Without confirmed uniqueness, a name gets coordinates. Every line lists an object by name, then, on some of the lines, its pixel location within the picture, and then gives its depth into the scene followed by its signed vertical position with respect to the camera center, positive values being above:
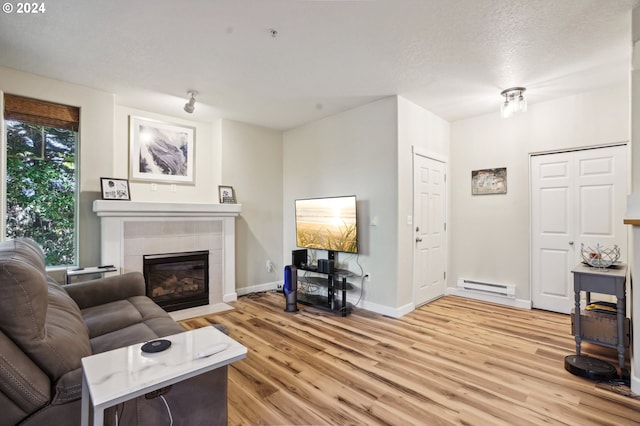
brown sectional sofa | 1.13 -0.63
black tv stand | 3.77 -0.99
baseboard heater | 4.01 -1.02
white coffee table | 0.97 -0.55
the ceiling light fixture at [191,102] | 3.56 +1.27
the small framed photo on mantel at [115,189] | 3.49 +0.27
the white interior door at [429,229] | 3.95 -0.23
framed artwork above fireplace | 4.03 +0.84
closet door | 3.38 +0.00
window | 3.08 +0.39
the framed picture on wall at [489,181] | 4.14 +0.42
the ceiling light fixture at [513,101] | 3.39 +1.22
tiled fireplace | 3.44 -0.26
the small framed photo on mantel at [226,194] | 4.46 +0.26
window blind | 3.04 +1.03
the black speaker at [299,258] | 4.28 -0.63
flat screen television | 3.90 -0.16
